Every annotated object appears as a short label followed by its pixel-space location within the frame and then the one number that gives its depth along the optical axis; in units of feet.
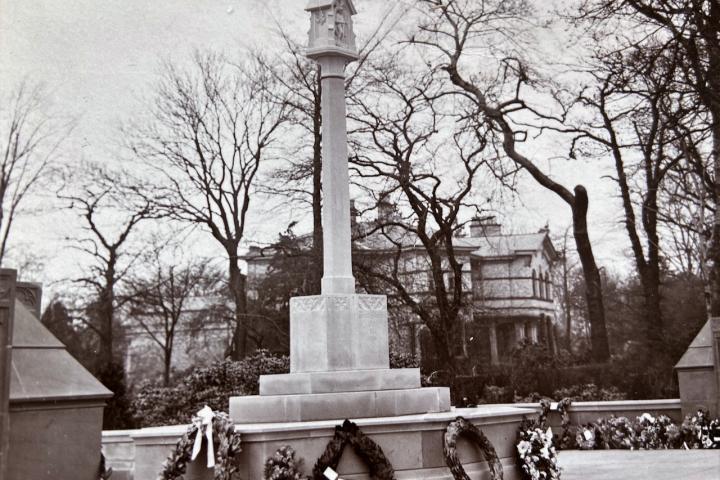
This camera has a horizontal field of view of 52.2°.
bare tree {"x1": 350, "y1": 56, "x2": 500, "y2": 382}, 77.66
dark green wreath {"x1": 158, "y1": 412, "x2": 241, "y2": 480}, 25.96
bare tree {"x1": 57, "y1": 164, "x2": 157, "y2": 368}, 96.09
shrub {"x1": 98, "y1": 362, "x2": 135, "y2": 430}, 58.70
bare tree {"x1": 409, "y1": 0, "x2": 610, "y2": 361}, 87.71
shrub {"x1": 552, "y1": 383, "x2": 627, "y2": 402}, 67.35
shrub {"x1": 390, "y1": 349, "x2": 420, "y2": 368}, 64.23
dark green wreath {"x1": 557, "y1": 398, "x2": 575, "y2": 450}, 52.90
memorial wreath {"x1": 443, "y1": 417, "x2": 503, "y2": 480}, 27.78
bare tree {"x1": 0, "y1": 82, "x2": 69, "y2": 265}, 74.23
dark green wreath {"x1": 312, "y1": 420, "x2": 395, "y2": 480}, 26.53
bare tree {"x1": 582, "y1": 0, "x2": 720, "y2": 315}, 38.83
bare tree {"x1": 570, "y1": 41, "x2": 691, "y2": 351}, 81.66
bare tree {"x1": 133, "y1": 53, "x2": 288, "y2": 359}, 95.30
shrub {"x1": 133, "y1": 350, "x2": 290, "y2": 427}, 62.54
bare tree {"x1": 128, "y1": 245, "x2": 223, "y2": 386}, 101.77
